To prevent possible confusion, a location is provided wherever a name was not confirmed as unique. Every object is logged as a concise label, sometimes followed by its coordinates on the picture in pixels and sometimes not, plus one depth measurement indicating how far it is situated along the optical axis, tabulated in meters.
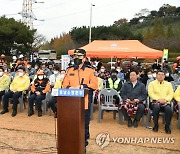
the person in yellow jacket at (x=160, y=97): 6.31
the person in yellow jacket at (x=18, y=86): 8.16
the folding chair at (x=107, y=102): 7.14
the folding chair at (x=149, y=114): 6.59
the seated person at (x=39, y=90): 7.89
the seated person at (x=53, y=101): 7.60
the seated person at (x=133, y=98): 6.66
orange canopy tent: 13.05
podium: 3.71
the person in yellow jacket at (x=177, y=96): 6.66
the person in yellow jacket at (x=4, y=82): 8.54
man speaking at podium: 4.57
